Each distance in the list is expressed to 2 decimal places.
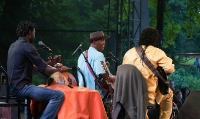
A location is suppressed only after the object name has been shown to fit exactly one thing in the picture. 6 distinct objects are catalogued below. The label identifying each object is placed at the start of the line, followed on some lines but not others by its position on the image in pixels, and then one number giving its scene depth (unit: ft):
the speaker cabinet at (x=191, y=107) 43.63
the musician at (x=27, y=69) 39.15
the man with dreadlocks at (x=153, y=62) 39.63
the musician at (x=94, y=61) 47.88
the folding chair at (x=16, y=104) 38.53
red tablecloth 38.57
